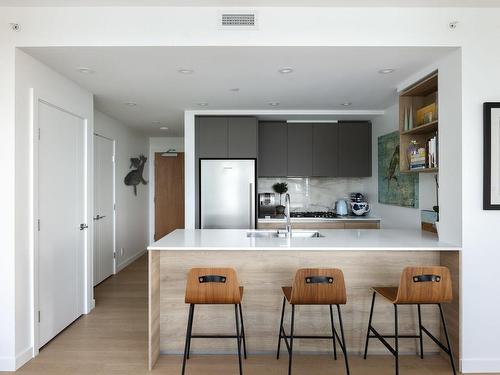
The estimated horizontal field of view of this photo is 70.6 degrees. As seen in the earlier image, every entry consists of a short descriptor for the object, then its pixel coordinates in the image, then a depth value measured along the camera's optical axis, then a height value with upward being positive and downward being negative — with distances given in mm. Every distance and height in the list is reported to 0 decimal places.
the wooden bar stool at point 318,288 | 2330 -683
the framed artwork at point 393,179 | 4133 +76
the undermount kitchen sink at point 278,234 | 3428 -488
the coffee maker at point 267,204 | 5555 -297
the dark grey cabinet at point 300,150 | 5344 +535
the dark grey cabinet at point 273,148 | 5336 +565
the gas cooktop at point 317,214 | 5344 -452
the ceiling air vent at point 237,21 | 2602 +1215
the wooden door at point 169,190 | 7230 -91
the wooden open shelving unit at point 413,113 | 3406 +744
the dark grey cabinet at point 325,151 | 5348 +517
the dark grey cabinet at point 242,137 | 4910 +673
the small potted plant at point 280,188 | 5613 -44
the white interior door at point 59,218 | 3031 -300
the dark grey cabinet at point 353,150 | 5348 +532
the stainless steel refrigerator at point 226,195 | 4820 -133
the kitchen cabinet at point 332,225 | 5020 -566
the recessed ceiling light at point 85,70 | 3098 +1026
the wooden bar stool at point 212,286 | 2330 -671
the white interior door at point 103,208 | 4898 -327
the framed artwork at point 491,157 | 2596 +204
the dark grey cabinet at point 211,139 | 4887 +644
